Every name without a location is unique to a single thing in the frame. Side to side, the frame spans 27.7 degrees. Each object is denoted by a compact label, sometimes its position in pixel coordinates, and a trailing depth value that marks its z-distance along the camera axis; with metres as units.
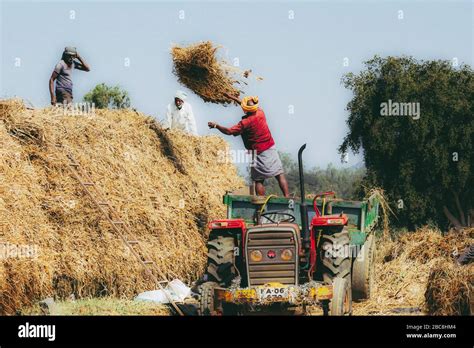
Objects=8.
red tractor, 13.45
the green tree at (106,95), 44.06
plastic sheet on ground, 15.68
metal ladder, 15.89
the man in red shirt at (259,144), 17.23
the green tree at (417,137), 33.19
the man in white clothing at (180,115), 20.27
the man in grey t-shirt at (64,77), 18.39
